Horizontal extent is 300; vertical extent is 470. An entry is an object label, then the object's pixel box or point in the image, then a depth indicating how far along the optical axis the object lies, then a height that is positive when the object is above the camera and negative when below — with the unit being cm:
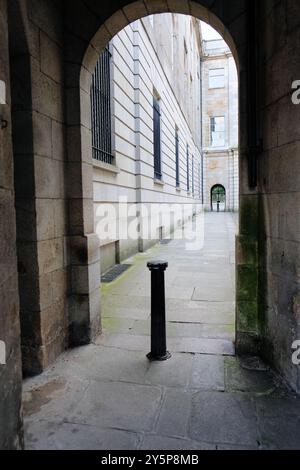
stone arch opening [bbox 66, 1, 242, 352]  391 +188
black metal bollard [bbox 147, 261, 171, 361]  375 -101
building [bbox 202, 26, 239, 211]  3872 +1022
